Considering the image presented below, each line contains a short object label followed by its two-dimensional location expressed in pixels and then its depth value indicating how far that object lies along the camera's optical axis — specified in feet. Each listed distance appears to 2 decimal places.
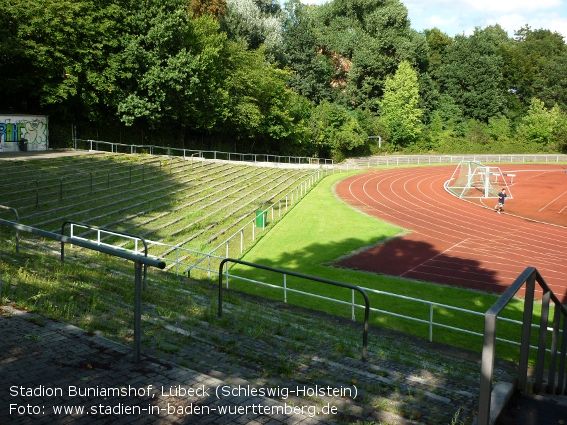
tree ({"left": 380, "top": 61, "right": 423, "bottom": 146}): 244.01
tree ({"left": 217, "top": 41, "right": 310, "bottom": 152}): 169.68
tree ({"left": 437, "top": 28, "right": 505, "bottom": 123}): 262.67
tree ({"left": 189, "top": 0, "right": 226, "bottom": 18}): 183.58
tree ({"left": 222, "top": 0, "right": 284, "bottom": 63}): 200.12
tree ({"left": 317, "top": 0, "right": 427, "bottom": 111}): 254.27
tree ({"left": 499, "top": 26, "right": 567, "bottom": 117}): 274.16
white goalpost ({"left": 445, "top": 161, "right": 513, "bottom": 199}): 137.59
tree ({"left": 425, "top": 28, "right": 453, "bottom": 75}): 278.26
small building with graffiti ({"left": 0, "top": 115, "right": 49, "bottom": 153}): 113.80
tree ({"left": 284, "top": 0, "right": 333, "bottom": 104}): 237.25
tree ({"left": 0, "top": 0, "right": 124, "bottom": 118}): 120.67
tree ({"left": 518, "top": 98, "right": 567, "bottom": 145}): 249.14
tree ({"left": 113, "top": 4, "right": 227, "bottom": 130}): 136.98
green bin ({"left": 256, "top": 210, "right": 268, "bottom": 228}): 89.10
